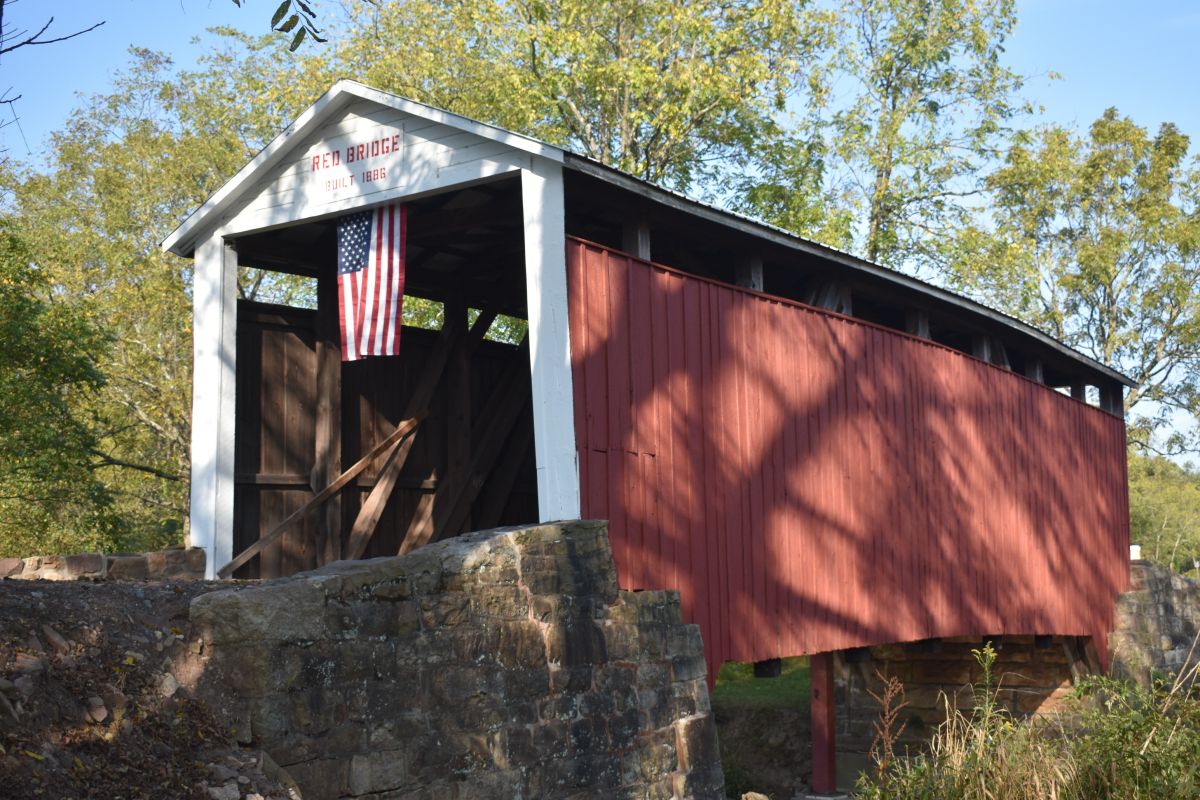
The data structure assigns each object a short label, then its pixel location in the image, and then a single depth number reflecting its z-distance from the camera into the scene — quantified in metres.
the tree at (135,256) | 23.98
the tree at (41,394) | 15.59
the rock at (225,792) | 4.96
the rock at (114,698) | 5.04
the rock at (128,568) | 8.15
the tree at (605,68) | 21.91
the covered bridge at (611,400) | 8.27
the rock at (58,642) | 5.21
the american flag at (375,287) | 8.73
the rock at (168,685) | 5.28
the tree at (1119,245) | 29.88
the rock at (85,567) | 7.93
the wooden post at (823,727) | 14.38
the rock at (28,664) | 4.95
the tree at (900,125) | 24.80
